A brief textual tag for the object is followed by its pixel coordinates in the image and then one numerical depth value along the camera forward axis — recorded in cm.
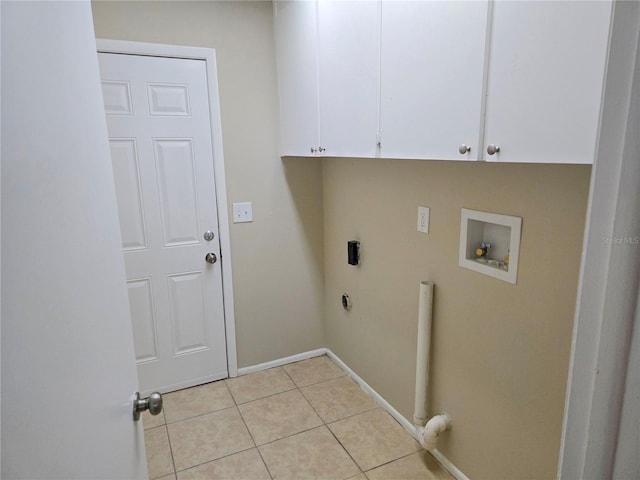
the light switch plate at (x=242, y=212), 262
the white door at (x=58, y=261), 47
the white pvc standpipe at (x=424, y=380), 191
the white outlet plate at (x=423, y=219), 192
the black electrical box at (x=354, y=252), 250
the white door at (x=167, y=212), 228
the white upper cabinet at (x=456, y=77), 99
